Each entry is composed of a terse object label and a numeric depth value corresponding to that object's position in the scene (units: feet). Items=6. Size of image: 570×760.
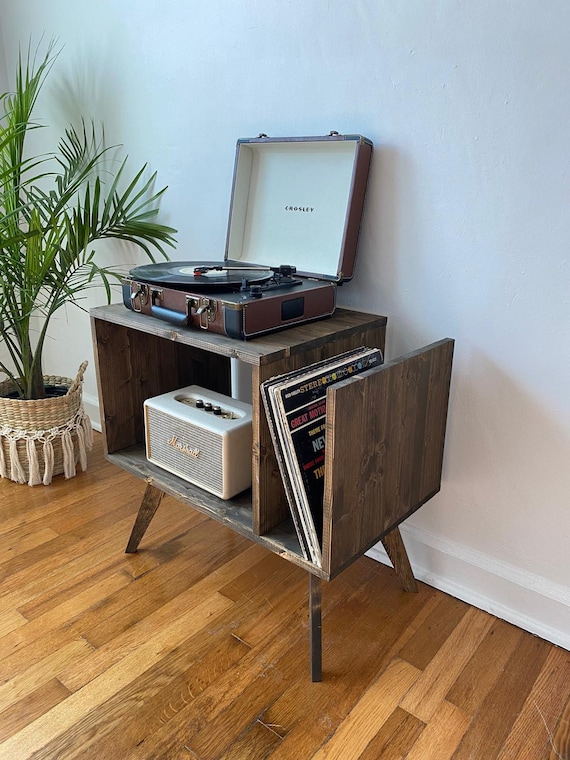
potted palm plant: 5.80
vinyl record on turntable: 4.14
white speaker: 4.28
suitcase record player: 4.01
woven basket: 6.36
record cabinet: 3.57
